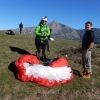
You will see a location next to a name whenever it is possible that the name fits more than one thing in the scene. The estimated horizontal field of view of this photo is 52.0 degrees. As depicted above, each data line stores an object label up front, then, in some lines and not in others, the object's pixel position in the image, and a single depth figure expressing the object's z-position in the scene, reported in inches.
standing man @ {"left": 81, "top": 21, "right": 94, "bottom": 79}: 187.1
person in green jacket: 237.6
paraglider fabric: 175.5
